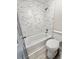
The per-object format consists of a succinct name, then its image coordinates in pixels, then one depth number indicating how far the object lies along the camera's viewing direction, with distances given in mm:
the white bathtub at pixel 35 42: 1294
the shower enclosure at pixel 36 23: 1353
